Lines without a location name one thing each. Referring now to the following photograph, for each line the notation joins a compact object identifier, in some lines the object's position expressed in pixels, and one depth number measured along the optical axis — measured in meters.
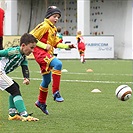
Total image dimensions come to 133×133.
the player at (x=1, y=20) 16.31
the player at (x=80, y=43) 43.78
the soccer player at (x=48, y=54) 13.45
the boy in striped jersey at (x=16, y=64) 11.54
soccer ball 11.96
